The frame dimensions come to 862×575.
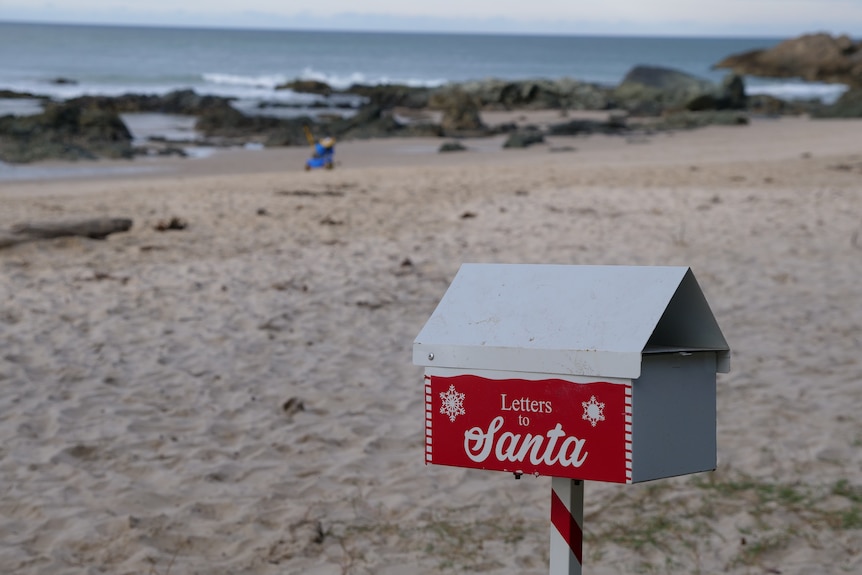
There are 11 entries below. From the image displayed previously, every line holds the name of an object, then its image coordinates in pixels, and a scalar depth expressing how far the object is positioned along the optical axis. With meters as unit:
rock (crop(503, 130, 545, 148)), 19.94
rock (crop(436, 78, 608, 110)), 33.53
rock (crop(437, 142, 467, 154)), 19.34
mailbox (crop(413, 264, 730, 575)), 1.89
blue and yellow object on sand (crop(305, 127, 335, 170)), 15.73
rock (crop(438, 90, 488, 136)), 23.64
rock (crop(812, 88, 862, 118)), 25.07
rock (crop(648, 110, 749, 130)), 23.67
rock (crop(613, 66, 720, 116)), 30.14
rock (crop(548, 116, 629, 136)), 22.72
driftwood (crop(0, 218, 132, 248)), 8.43
